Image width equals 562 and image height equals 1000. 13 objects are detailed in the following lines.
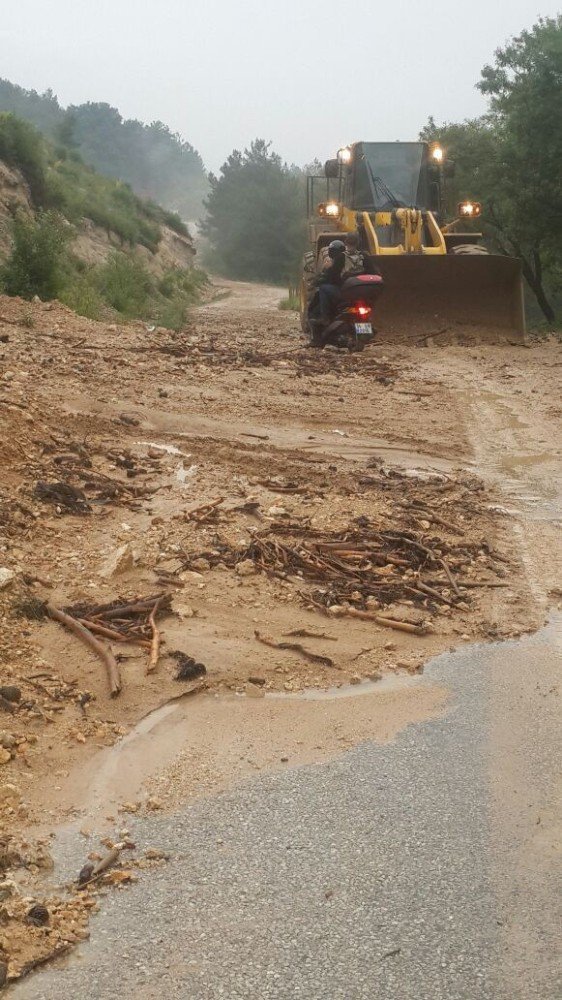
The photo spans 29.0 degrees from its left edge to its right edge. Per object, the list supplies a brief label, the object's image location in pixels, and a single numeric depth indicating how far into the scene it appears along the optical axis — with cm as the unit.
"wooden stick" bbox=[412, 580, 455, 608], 525
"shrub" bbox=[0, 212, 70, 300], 1742
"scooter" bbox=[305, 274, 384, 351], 1464
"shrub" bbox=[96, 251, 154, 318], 2045
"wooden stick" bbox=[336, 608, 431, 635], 491
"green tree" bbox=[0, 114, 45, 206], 2667
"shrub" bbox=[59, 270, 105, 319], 1756
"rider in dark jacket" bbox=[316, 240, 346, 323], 1482
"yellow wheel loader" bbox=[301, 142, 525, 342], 1650
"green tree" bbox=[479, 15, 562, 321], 2080
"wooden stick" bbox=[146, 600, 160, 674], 438
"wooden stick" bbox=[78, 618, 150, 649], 464
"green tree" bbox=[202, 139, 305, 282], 5822
